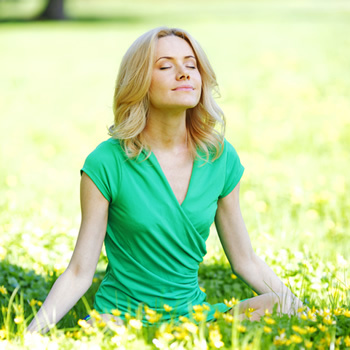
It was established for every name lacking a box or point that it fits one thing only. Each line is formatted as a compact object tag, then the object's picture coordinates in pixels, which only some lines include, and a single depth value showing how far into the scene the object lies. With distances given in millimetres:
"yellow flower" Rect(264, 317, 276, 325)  4574
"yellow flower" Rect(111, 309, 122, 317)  4600
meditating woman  5062
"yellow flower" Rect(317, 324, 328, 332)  4625
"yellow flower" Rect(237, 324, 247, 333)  4491
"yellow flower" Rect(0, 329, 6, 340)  4833
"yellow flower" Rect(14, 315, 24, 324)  4617
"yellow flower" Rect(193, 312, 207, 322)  4527
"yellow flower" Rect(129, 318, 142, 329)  4395
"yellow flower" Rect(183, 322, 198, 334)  4348
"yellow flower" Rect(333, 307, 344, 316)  5064
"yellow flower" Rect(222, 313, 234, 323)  4664
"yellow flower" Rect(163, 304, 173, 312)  4781
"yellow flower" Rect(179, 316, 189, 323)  4545
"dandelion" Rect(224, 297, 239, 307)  5131
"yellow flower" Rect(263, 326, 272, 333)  4488
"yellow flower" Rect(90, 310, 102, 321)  4660
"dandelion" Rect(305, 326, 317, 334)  4582
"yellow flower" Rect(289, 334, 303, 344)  4312
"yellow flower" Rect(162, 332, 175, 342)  4344
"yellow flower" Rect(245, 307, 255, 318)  4996
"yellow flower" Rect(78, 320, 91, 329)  4534
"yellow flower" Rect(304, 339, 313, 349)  4341
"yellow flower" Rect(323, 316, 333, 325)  4734
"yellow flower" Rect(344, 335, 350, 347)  4549
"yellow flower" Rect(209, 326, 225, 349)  4297
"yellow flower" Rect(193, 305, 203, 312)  4673
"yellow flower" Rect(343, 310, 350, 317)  4956
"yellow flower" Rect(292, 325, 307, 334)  4453
